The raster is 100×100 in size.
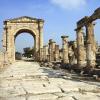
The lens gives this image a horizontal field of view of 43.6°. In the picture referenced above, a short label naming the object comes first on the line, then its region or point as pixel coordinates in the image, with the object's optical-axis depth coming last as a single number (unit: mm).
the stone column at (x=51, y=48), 15927
